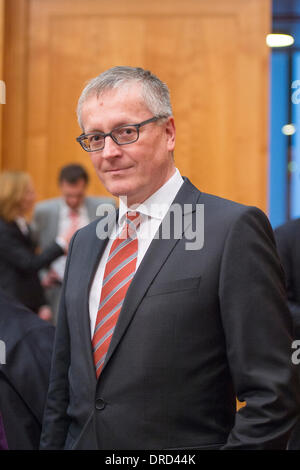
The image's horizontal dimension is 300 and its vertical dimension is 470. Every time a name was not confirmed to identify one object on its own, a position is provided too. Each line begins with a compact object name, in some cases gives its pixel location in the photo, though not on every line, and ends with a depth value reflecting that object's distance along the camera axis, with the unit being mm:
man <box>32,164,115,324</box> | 8664
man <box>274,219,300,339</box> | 5168
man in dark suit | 2619
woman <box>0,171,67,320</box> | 7594
